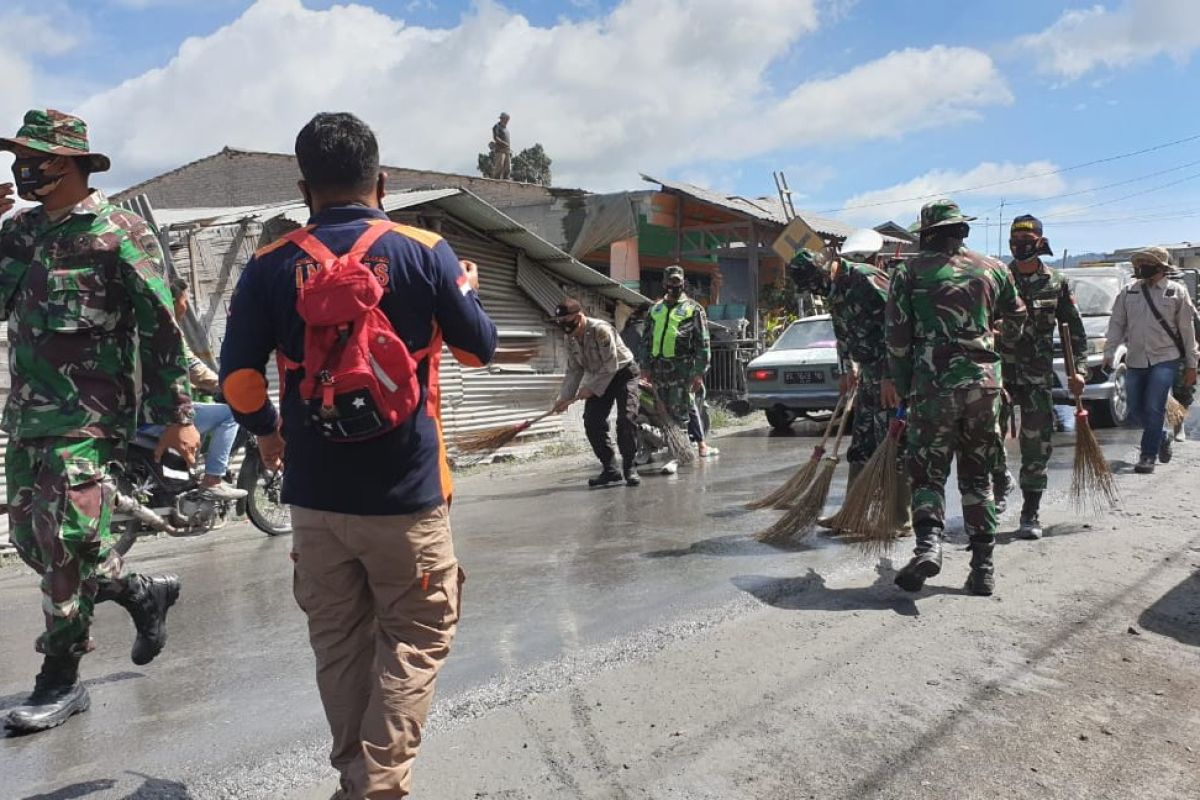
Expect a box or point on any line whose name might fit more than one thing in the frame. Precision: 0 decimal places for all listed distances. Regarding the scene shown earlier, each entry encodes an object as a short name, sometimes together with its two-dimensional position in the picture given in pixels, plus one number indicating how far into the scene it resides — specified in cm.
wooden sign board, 1384
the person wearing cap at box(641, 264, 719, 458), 955
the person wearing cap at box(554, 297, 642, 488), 862
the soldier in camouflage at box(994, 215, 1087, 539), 605
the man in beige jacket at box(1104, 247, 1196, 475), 793
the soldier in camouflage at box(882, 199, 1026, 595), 471
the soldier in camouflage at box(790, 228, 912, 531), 614
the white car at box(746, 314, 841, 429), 1320
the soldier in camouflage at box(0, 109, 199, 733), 333
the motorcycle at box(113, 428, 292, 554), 573
